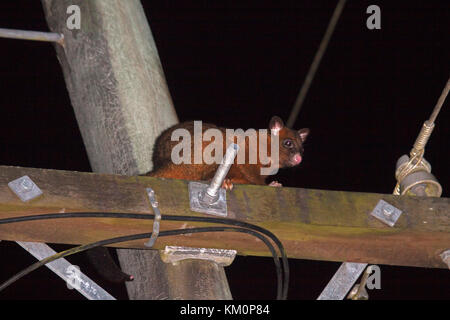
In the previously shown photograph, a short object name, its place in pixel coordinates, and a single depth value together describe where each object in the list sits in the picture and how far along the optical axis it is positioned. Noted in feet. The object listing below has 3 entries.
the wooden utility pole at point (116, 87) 20.24
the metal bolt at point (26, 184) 13.97
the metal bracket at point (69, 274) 15.30
